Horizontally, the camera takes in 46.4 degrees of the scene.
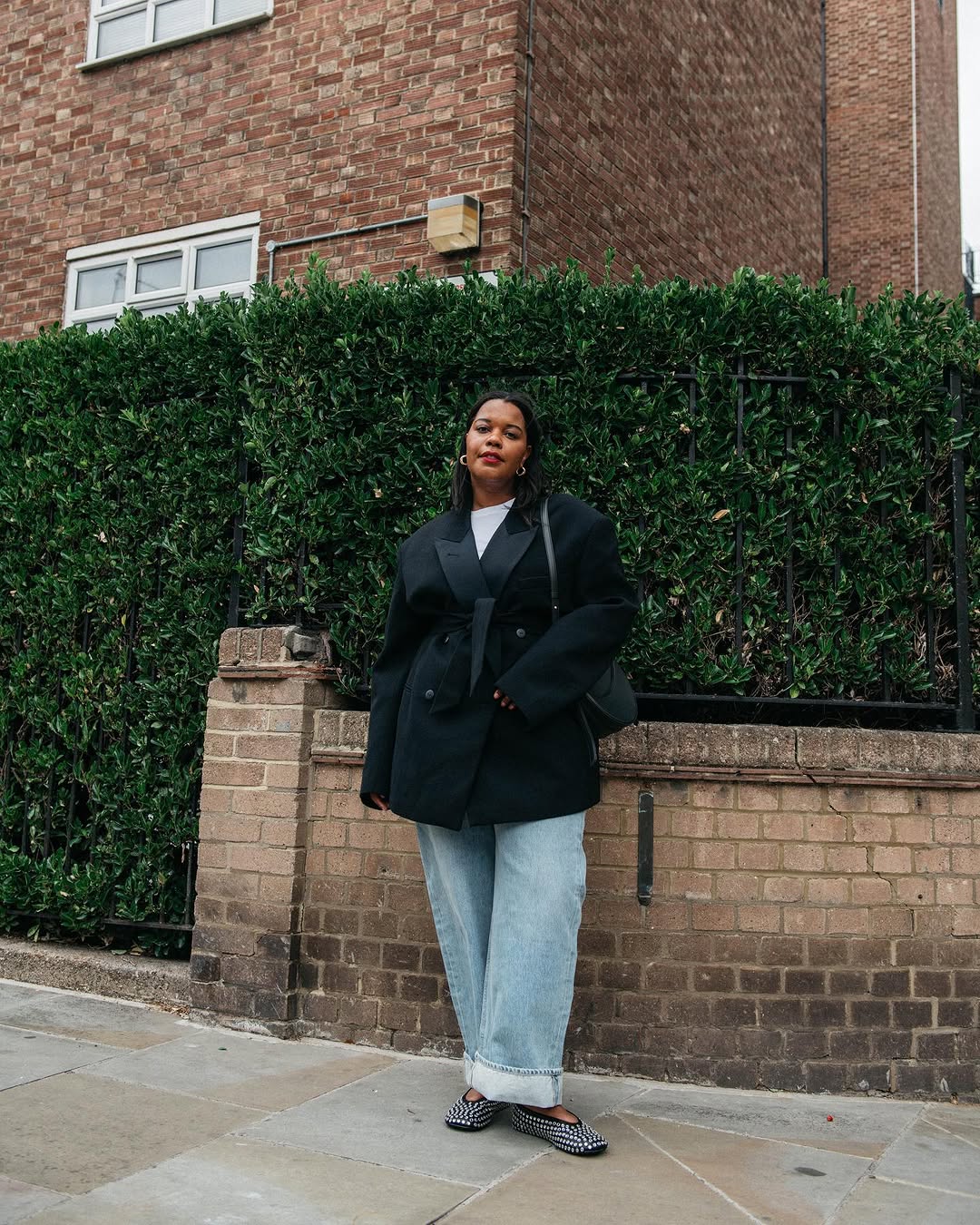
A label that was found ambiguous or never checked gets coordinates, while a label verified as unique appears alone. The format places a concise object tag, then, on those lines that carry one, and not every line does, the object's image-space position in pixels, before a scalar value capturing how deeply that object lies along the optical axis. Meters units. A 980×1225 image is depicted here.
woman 3.41
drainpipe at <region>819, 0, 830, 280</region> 13.44
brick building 7.84
